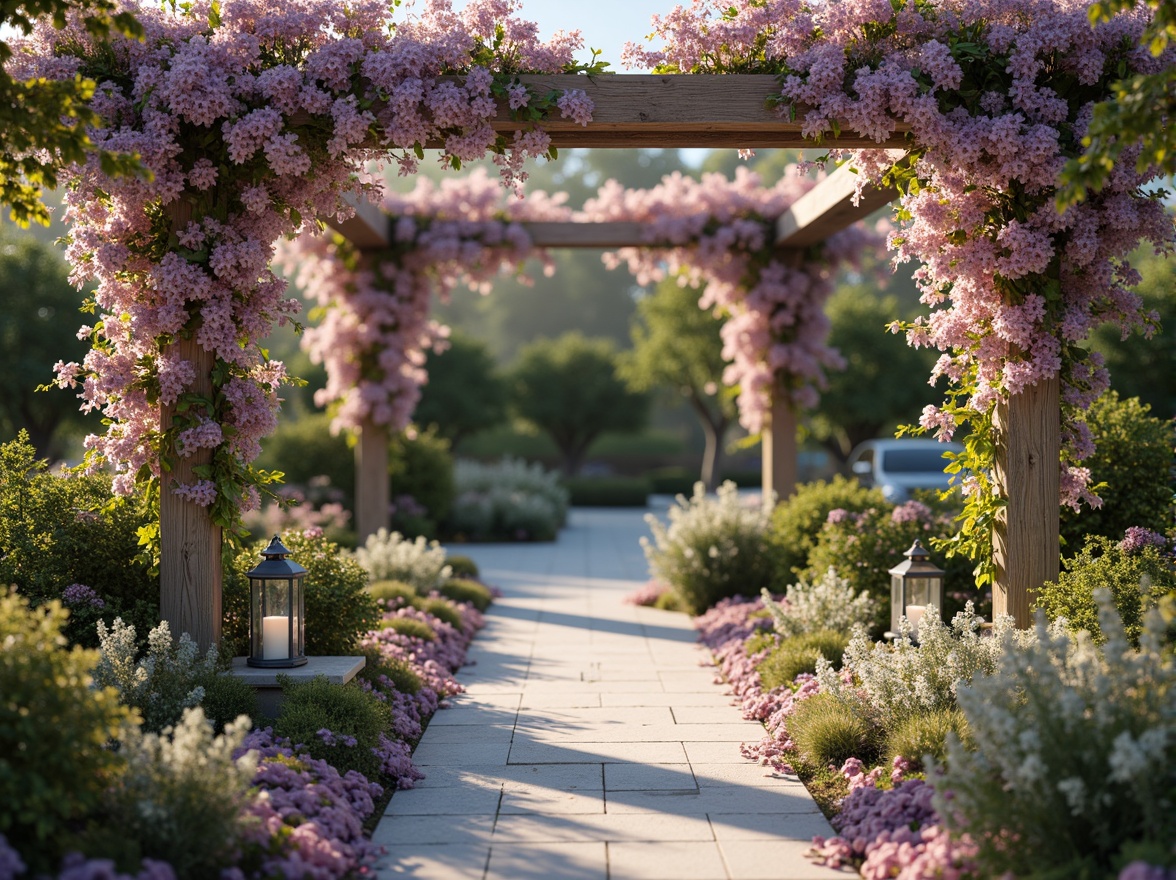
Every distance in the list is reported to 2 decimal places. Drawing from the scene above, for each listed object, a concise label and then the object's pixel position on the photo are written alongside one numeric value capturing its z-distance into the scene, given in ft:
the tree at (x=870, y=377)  73.04
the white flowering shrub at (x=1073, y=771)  9.75
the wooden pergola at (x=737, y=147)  17.51
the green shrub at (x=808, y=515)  26.68
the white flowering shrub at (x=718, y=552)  29.86
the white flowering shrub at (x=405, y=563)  29.37
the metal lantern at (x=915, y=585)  19.08
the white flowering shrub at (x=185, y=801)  10.39
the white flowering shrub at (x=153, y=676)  14.18
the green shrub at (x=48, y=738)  9.59
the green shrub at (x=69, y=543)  17.48
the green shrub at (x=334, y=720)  14.88
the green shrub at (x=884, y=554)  22.89
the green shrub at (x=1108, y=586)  15.88
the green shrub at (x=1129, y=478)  21.08
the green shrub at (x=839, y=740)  15.49
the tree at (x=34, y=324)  57.31
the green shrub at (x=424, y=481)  48.39
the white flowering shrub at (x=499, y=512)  53.36
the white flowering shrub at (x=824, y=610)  21.42
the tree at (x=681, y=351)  78.12
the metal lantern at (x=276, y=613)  17.38
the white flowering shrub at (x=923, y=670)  14.99
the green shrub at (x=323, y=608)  19.30
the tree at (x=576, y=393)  92.22
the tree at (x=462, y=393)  82.99
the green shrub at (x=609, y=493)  80.59
